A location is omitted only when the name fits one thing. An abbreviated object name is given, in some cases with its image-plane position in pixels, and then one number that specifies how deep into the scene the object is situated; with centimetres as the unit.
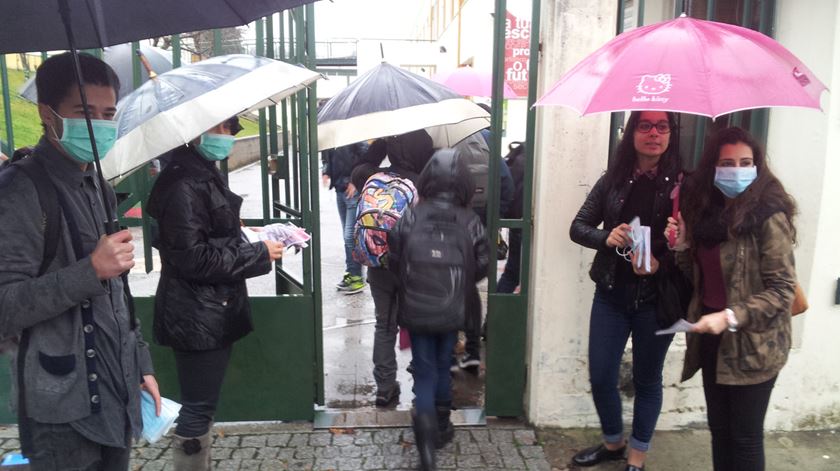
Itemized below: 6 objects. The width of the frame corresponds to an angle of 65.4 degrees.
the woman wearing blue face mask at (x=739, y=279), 250
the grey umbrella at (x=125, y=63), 399
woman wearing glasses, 304
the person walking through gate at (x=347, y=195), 699
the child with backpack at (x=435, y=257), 337
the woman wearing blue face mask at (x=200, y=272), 270
